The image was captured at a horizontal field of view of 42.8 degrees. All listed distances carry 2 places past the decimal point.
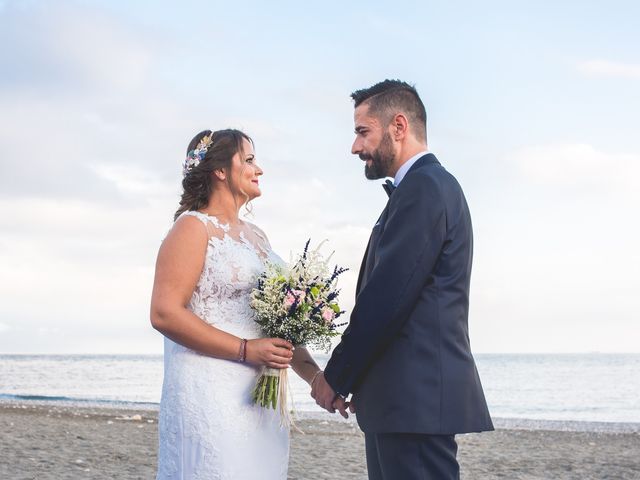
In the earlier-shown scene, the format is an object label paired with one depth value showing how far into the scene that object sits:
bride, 3.63
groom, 3.38
